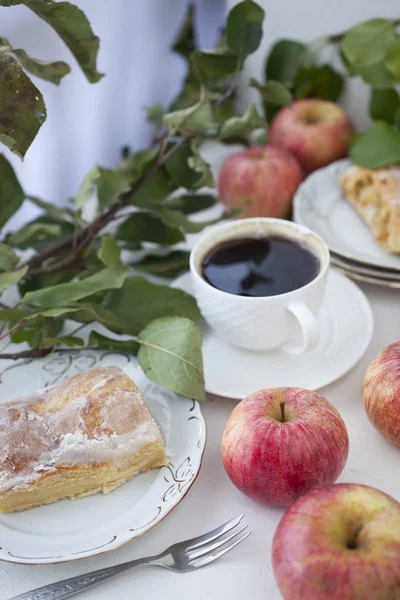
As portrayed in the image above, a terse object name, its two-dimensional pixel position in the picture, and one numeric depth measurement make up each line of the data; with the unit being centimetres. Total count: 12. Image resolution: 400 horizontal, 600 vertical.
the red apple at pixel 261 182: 107
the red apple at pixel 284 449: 57
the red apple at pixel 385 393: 64
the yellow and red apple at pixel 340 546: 45
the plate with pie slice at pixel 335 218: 93
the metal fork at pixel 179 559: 54
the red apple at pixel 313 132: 116
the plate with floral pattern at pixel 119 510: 56
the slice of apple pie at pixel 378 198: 94
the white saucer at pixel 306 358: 74
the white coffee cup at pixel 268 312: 72
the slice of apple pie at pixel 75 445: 59
